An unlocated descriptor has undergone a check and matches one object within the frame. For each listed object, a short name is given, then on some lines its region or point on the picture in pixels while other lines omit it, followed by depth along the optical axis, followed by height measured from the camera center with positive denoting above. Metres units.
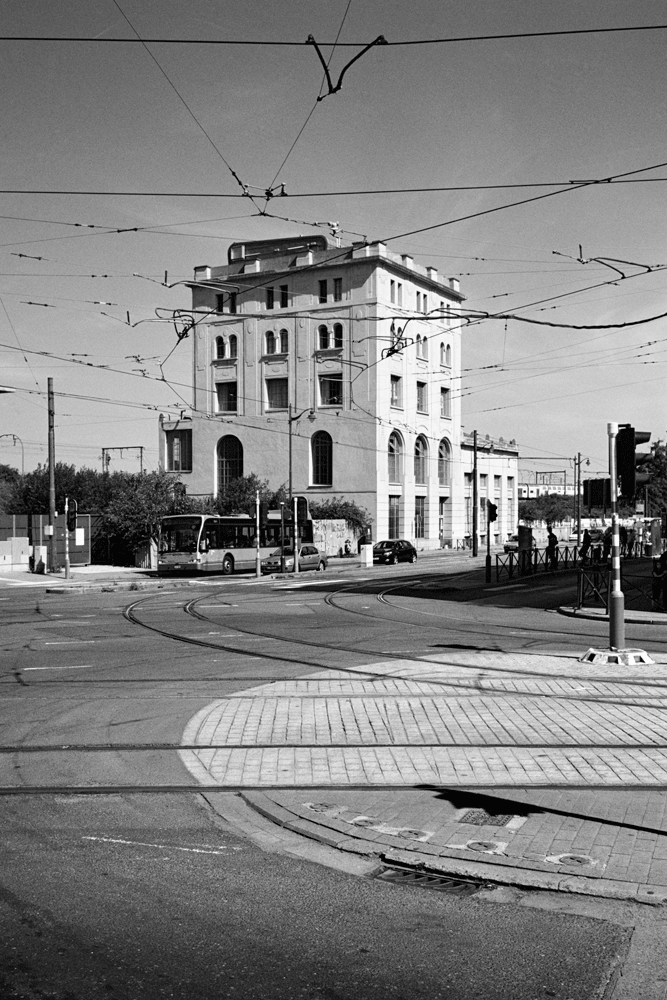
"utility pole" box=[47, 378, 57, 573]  38.12 +2.76
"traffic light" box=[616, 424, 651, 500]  14.46 +0.87
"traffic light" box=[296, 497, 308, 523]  51.03 +0.57
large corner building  64.38 +9.04
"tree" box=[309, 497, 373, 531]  62.81 +0.55
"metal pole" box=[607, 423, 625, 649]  13.94 -1.19
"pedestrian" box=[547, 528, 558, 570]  43.22 -1.67
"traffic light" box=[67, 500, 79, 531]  38.62 +0.43
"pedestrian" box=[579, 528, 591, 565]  39.31 -1.25
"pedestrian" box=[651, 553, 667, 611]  21.64 -1.53
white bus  43.03 -0.98
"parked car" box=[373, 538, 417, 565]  53.91 -1.81
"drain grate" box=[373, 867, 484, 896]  5.23 -2.00
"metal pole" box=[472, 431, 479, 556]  62.60 +1.08
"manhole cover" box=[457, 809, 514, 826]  6.39 -2.01
